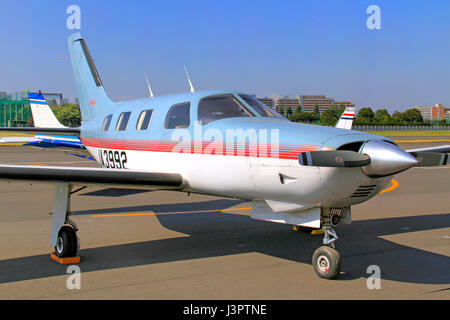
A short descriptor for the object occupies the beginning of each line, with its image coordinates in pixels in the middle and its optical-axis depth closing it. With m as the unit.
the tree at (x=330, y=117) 88.30
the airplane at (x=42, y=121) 15.93
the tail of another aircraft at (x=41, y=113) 23.77
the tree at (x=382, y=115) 120.58
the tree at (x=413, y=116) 151.57
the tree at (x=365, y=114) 120.94
